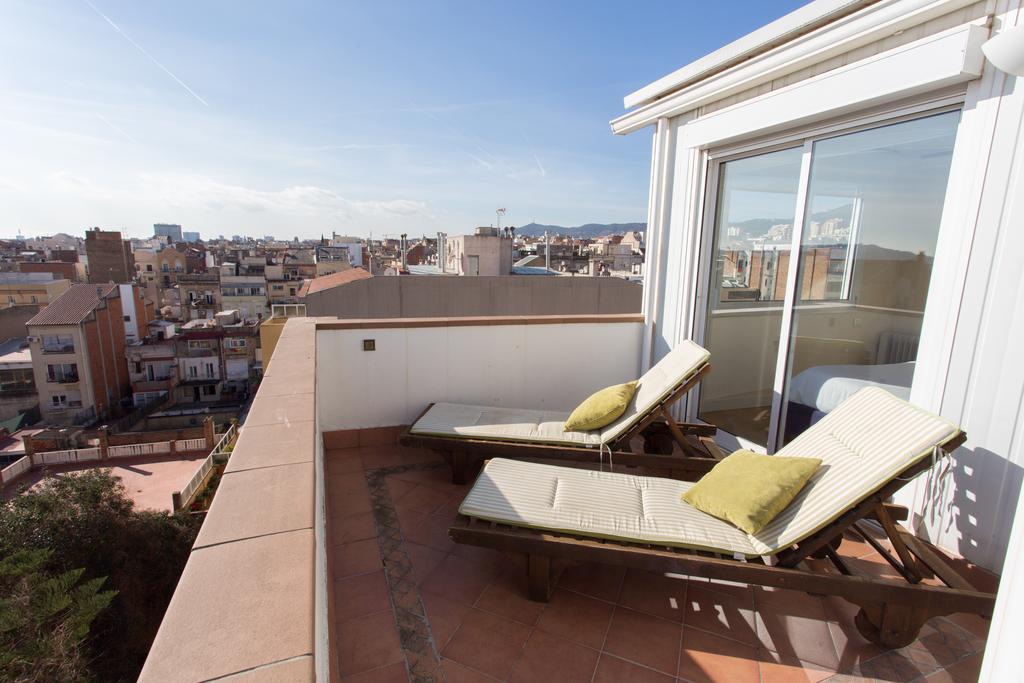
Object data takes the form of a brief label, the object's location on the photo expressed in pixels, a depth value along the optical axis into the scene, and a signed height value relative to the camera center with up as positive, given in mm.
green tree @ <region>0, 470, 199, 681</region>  10227 -7044
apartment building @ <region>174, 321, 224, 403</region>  33594 -7834
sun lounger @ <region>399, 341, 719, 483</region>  3260 -1227
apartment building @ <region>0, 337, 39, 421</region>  30078 -8606
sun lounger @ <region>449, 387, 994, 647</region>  1940 -1194
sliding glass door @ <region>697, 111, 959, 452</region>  2869 -45
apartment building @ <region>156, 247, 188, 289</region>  54438 -1689
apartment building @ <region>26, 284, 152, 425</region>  28844 -6407
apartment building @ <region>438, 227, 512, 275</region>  25891 +244
